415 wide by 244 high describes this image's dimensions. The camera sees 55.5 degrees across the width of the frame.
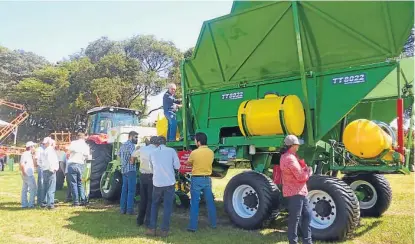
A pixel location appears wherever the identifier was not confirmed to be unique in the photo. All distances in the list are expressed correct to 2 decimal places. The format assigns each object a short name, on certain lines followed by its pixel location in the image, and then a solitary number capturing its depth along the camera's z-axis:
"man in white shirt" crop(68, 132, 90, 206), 9.70
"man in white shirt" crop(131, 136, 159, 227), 7.34
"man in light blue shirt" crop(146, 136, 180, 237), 6.65
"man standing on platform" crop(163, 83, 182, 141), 8.84
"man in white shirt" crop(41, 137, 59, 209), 9.43
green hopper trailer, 6.11
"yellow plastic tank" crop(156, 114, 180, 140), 9.52
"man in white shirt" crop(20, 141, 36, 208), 9.68
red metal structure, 32.11
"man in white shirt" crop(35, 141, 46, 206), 9.66
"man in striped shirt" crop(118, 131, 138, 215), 8.69
